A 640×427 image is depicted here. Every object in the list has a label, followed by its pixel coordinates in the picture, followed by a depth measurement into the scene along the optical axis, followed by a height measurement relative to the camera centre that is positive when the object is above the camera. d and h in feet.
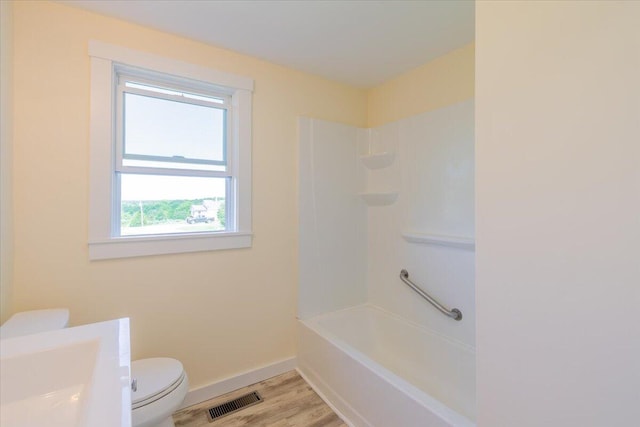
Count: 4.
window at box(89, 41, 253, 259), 5.14 +1.25
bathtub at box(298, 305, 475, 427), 4.51 -3.28
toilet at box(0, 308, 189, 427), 4.00 -2.75
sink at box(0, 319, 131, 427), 2.19 -1.47
